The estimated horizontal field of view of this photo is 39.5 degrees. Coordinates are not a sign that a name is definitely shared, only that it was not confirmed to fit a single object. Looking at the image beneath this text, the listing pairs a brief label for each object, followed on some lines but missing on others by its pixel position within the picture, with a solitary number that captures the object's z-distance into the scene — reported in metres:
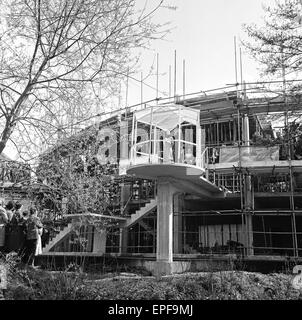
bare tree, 6.80
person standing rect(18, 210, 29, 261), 10.51
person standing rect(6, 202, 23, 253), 10.42
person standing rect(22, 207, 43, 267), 10.08
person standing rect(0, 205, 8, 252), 8.54
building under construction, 14.66
